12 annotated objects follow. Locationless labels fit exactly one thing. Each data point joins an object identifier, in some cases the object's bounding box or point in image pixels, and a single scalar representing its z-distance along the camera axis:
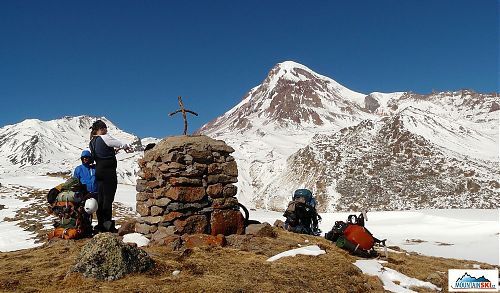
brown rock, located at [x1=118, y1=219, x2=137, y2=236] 10.69
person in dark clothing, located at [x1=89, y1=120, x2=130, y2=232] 10.34
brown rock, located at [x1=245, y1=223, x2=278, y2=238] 11.05
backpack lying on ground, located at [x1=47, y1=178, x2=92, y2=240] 10.68
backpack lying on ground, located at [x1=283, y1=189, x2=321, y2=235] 14.20
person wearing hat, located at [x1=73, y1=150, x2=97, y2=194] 11.23
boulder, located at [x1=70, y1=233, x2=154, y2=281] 7.02
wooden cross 11.75
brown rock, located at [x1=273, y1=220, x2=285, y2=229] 14.43
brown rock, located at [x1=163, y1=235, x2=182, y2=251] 9.29
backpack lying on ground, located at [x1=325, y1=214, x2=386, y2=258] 10.51
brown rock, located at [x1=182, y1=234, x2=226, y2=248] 9.49
